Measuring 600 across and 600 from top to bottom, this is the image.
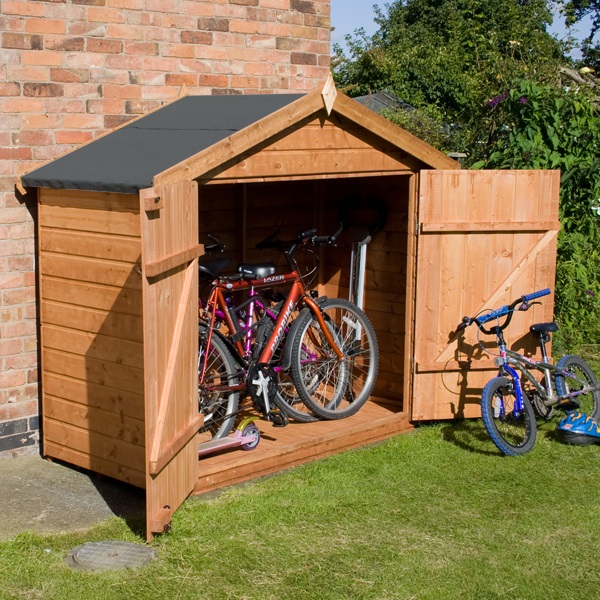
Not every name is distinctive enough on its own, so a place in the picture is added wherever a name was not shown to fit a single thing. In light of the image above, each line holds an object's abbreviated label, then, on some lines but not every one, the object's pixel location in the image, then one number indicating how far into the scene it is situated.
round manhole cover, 5.37
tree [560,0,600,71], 34.44
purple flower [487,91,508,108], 9.70
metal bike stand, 8.19
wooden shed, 5.77
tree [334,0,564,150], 11.70
